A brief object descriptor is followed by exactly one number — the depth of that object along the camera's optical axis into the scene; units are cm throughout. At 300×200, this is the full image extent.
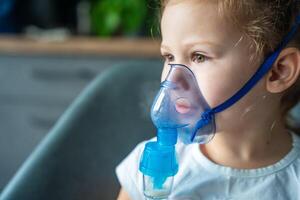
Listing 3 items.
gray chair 87
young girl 72
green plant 201
